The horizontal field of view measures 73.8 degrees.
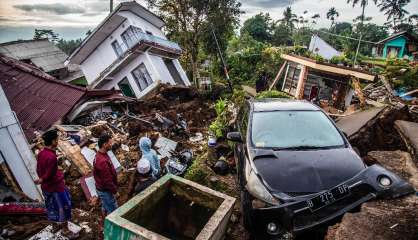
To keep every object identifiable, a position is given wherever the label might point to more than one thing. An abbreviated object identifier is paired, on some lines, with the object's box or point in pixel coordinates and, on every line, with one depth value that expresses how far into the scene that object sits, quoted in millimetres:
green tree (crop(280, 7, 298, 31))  63688
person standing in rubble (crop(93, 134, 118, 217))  4277
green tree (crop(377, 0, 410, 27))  52081
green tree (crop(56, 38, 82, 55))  60062
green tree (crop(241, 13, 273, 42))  47219
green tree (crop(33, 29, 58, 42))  49428
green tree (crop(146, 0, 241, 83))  23156
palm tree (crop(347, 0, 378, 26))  49462
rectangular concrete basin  2795
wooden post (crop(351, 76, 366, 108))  13020
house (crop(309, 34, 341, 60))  28578
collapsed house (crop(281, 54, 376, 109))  15766
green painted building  38003
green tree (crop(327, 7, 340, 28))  74250
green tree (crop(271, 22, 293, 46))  49531
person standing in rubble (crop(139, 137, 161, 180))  5438
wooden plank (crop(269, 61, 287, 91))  19770
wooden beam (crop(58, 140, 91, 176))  7758
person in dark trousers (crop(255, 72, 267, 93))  21297
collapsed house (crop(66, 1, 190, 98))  18156
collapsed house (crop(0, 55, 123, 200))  10062
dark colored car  3193
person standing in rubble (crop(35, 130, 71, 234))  4332
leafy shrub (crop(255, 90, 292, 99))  11812
